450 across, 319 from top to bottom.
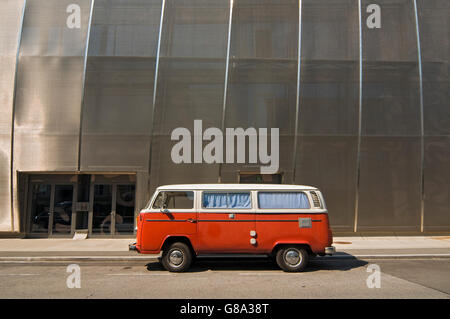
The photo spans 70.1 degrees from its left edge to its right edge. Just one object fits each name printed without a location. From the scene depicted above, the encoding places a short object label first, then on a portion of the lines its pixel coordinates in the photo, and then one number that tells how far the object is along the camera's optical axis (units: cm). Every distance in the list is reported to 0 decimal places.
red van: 849
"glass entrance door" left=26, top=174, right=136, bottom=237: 1505
